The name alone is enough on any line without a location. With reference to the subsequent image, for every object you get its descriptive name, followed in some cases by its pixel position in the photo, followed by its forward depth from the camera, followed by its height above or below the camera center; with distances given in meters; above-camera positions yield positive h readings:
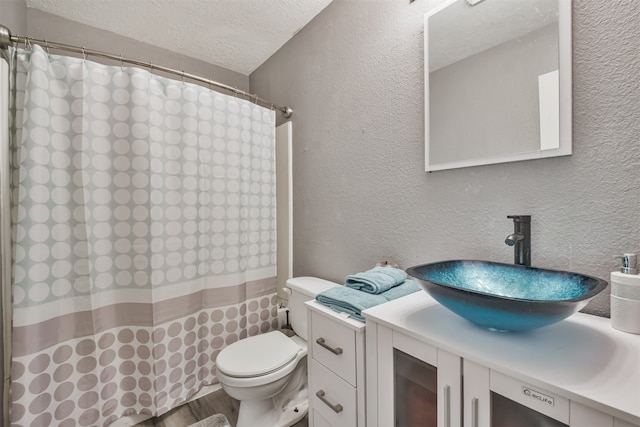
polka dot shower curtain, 1.19 -0.14
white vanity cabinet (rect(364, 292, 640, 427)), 0.50 -0.36
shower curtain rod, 1.14 +0.77
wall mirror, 0.88 +0.46
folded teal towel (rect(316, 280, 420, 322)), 0.96 -0.34
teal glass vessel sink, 0.58 -0.24
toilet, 1.29 -0.80
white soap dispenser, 0.69 -0.25
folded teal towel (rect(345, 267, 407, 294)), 1.05 -0.30
